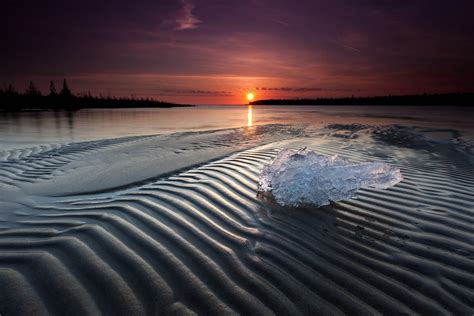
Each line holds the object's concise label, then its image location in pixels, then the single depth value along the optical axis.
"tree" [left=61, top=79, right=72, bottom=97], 101.52
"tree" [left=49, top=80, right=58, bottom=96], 100.41
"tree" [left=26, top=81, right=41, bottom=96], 94.53
